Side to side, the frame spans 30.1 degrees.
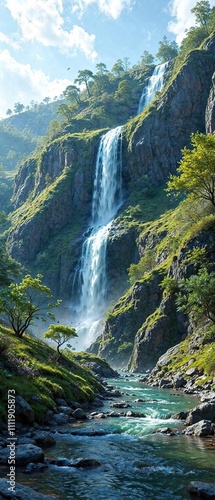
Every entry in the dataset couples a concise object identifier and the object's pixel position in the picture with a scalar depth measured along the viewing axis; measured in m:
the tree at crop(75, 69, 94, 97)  187.25
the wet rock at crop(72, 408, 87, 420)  24.41
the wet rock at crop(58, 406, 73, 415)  24.21
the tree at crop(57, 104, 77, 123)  166.25
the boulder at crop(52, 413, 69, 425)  22.05
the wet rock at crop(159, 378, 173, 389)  41.00
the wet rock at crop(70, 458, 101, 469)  14.62
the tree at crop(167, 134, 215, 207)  48.28
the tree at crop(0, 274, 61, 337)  32.28
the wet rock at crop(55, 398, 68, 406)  25.55
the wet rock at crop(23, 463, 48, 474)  13.32
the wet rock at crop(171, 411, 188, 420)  24.62
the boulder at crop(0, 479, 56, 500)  9.91
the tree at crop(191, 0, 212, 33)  133.88
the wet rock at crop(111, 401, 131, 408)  29.84
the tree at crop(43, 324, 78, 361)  34.69
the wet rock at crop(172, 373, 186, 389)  39.78
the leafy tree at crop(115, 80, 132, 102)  163.75
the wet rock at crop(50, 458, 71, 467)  14.59
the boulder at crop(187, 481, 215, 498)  11.78
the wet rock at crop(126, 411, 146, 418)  25.91
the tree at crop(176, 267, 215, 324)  36.19
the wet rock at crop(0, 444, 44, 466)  13.88
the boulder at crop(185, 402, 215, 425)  22.05
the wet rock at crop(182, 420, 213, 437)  19.95
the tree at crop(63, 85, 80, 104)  185.38
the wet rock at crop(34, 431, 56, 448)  16.98
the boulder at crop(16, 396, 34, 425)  19.50
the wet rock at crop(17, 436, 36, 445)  16.25
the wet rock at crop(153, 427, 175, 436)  20.83
